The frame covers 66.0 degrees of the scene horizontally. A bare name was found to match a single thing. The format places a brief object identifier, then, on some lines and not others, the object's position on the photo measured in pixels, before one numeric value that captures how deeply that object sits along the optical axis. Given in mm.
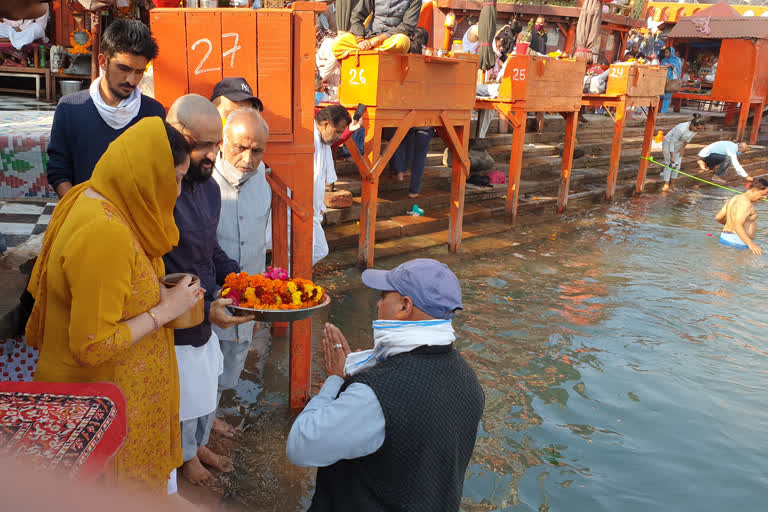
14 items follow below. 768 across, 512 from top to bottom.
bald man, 2898
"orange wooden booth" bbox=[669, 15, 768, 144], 22250
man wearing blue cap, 1926
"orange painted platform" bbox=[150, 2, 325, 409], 3699
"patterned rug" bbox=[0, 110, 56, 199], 5473
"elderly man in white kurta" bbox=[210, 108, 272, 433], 3521
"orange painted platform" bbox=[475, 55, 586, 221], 10008
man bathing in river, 9961
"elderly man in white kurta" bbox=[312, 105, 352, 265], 5875
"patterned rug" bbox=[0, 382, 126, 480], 1397
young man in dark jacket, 3367
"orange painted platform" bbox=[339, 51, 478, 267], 7254
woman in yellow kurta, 2027
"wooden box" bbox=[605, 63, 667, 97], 12523
